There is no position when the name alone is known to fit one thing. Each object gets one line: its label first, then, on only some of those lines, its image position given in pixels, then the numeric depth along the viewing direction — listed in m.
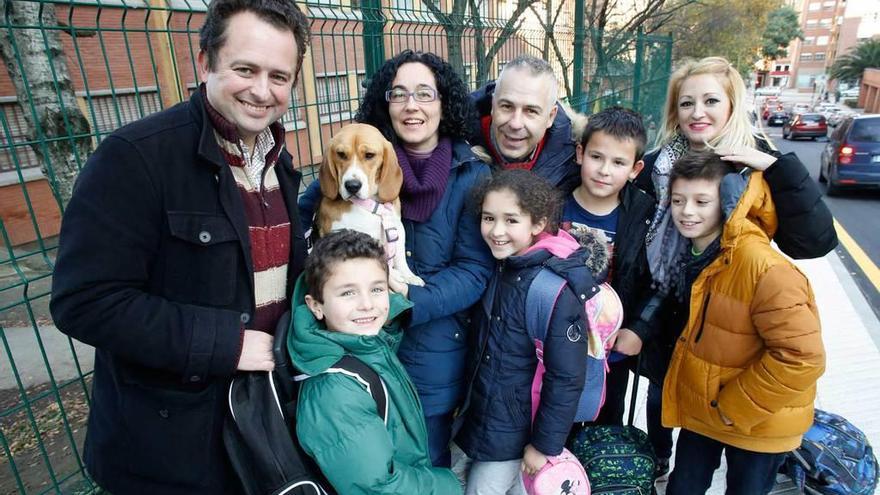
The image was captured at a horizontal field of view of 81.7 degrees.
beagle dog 2.23
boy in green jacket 1.64
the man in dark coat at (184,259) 1.37
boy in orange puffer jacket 2.02
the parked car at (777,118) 38.00
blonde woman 2.20
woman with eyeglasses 2.21
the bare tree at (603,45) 8.17
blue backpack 2.64
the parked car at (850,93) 51.38
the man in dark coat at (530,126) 2.45
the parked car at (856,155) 11.17
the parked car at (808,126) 26.33
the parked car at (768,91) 64.69
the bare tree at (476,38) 4.50
